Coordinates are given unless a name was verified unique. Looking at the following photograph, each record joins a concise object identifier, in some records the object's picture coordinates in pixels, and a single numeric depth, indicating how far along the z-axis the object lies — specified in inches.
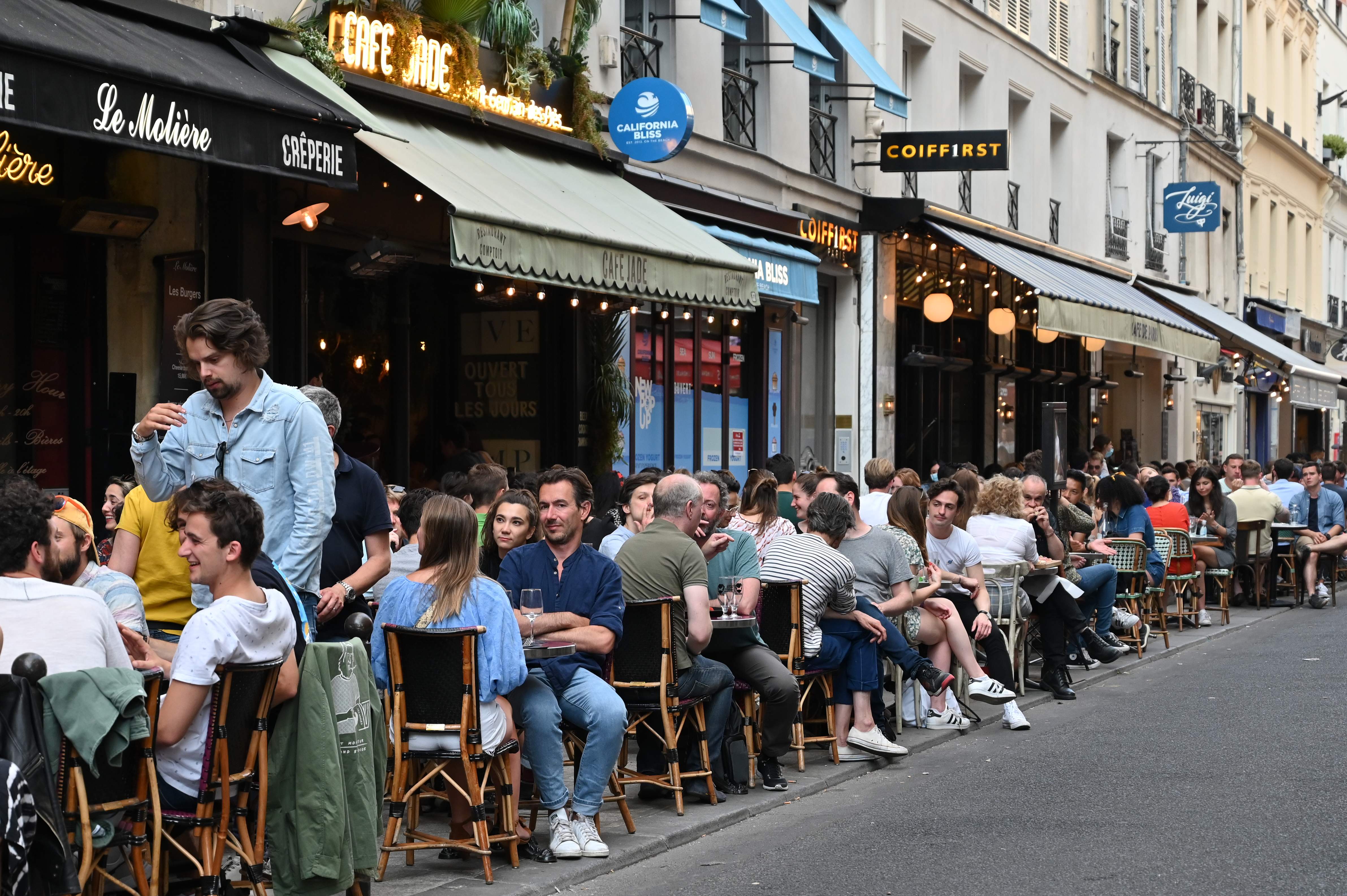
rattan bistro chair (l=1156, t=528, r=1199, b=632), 1131.7
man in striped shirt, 645.3
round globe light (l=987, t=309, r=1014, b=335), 1535.9
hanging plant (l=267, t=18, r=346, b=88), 769.1
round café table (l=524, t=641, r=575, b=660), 487.2
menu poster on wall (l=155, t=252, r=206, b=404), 741.9
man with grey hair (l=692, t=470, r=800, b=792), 593.9
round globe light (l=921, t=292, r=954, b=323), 1493.1
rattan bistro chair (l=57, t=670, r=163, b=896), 331.9
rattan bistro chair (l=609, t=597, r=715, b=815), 537.8
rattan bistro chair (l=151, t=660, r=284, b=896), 365.2
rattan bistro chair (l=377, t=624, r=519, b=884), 453.1
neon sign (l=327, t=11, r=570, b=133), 803.8
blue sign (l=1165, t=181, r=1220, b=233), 2076.0
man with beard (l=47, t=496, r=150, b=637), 398.1
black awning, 546.7
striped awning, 1377.4
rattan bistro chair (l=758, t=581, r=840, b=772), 634.9
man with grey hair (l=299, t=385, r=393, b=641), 500.5
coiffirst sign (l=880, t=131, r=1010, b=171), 1332.3
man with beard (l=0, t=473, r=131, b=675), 344.4
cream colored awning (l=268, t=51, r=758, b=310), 732.7
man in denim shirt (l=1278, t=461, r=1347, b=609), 1382.1
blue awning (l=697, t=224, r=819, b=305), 1108.5
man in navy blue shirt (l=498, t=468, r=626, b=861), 487.2
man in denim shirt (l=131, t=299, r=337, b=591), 446.1
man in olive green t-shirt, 550.8
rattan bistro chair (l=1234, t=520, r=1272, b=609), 1331.2
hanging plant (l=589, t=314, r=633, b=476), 1058.2
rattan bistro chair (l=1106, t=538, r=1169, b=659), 1027.6
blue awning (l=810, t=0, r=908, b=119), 1286.1
